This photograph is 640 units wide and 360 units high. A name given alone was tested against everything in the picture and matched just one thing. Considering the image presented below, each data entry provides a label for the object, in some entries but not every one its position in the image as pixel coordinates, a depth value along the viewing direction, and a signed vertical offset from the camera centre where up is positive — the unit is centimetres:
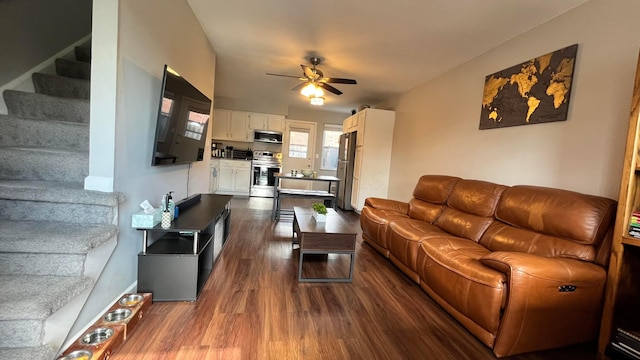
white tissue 194 -43
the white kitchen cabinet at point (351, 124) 588 +95
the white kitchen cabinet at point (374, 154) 536 +27
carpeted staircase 119 -49
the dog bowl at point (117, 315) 163 -104
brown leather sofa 158 -60
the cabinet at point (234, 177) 673 -53
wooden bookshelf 156 -43
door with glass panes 764 +39
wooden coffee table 247 -73
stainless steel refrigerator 591 -6
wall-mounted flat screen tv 206 +27
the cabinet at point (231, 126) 696 +78
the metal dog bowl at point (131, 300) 179 -104
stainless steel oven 688 -45
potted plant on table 285 -53
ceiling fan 349 +113
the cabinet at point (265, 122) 707 +97
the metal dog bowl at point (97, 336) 142 -104
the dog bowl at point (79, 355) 127 -102
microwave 709 +59
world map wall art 228 +86
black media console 197 -83
